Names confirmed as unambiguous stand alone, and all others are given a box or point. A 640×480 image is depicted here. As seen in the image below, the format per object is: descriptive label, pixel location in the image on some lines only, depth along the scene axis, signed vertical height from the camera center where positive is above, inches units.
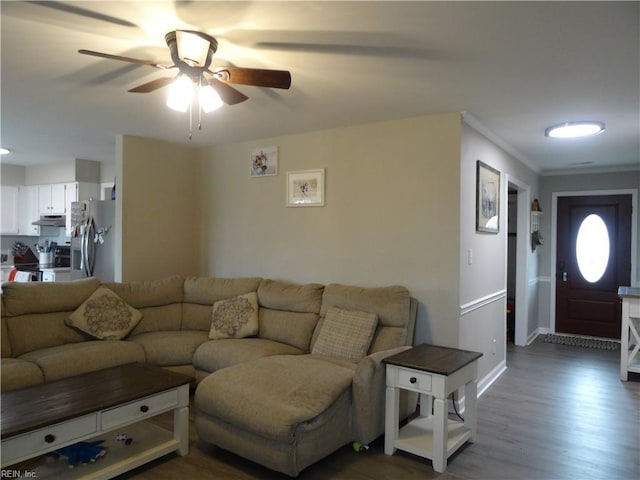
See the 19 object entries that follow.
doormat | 223.8 -53.6
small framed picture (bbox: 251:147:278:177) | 174.9 +32.5
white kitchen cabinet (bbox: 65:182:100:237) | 231.3 +25.2
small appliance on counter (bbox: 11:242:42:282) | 227.8 -12.8
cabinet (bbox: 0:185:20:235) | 246.8 +16.7
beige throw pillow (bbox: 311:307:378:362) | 126.3 -28.4
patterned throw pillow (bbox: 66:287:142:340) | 139.1 -25.9
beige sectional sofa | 97.5 -33.8
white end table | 102.0 -38.6
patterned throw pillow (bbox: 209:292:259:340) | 151.0 -27.9
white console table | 169.2 -34.8
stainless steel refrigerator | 191.5 -0.1
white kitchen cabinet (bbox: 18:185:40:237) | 250.7 +16.0
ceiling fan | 79.4 +33.0
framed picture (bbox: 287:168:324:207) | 161.5 +20.1
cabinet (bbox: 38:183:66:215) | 238.1 +22.4
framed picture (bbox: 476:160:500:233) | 147.3 +15.6
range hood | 237.5 +9.9
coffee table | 81.0 -36.8
